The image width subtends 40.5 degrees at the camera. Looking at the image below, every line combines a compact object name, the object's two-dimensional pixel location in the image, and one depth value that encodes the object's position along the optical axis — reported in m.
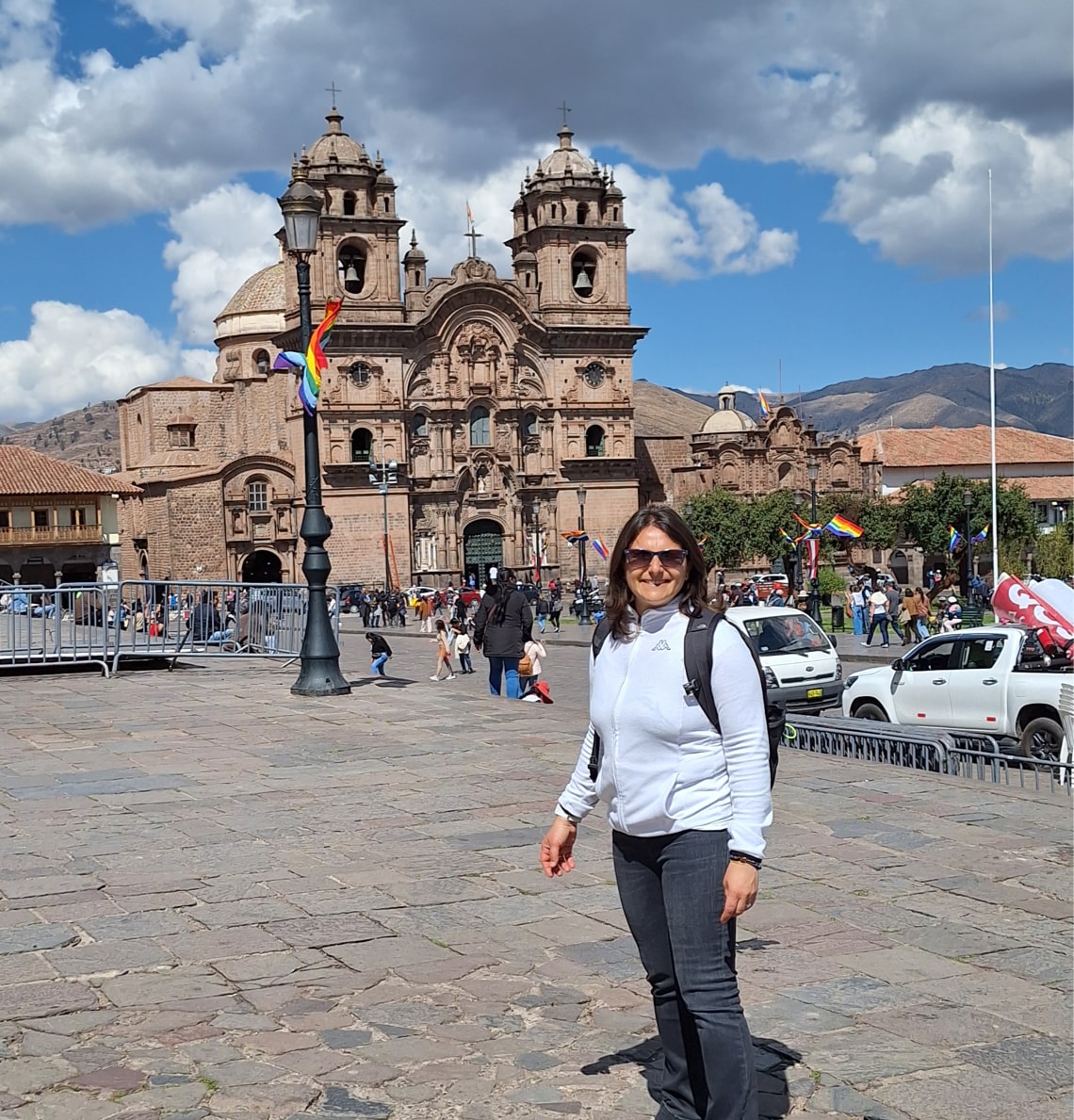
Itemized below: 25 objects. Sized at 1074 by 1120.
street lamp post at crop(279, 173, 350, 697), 15.02
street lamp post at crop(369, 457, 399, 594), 59.91
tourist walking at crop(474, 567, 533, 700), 16.95
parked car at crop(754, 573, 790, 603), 34.25
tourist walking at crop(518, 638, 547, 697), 16.48
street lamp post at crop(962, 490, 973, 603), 38.21
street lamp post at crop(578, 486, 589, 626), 47.91
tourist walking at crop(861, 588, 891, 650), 30.97
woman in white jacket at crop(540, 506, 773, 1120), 3.68
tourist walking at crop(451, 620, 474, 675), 25.31
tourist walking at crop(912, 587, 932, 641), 29.48
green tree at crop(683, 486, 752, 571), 64.50
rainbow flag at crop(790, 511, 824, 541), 40.72
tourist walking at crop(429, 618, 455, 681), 23.31
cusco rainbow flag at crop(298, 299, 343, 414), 16.28
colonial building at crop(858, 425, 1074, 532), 82.31
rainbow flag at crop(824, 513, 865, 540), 39.03
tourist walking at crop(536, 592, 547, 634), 46.44
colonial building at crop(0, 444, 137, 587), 67.25
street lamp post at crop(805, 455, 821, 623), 35.94
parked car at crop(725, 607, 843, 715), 16.66
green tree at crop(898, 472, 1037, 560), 56.56
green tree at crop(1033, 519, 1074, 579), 55.91
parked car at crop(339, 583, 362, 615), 56.72
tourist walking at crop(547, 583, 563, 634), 41.75
